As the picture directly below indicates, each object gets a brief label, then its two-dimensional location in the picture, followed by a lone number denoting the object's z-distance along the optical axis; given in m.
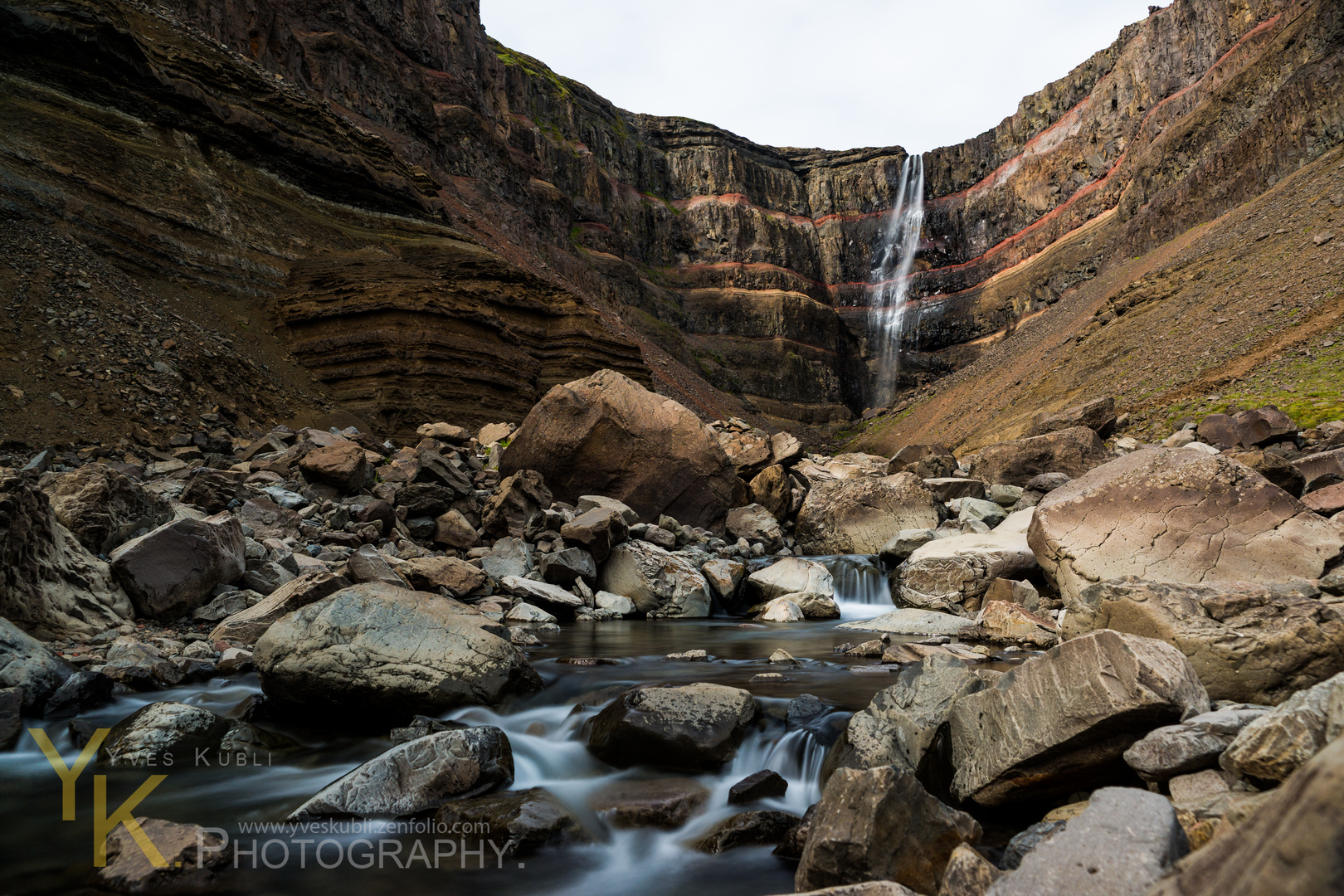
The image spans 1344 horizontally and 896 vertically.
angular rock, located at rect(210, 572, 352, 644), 6.37
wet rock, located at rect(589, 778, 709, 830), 4.07
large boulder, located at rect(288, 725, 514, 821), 3.85
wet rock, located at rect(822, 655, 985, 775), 4.05
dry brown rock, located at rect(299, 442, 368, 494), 10.98
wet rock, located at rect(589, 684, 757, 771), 4.59
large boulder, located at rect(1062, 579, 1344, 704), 3.79
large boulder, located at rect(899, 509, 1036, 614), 9.04
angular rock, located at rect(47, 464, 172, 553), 6.92
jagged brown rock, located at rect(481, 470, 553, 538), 10.87
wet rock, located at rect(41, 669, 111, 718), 4.88
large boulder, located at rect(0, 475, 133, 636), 5.75
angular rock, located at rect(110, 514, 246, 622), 6.58
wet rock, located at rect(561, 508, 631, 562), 9.95
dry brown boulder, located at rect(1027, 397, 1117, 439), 18.12
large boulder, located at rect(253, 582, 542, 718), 5.01
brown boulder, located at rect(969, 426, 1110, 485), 14.51
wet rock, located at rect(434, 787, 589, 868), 3.68
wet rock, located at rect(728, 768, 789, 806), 4.16
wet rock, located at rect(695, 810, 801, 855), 3.74
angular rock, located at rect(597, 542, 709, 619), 9.95
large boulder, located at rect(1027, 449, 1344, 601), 6.77
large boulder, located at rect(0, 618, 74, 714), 4.82
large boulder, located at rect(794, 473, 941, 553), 12.59
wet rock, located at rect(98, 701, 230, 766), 4.48
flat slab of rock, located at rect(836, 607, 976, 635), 8.14
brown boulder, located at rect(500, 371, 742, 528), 12.62
